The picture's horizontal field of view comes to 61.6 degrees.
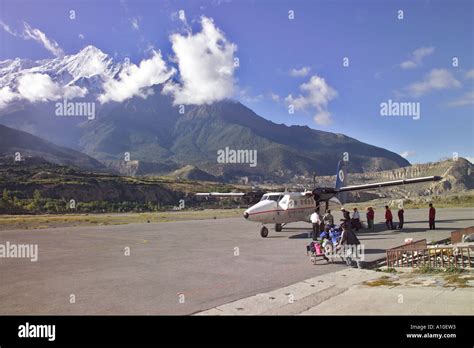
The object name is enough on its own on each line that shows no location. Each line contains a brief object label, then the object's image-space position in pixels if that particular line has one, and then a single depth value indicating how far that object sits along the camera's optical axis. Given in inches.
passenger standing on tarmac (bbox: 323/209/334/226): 724.7
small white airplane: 911.1
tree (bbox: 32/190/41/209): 2940.0
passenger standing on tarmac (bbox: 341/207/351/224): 753.0
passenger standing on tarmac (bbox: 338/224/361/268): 531.1
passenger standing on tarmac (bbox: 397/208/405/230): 1058.7
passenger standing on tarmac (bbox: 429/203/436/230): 1001.5
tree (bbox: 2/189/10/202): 2847.4
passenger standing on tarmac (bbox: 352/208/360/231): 1051.3
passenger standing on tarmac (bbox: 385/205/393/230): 1090.1
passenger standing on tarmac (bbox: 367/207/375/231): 1070.6
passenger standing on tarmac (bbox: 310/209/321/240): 752.3
